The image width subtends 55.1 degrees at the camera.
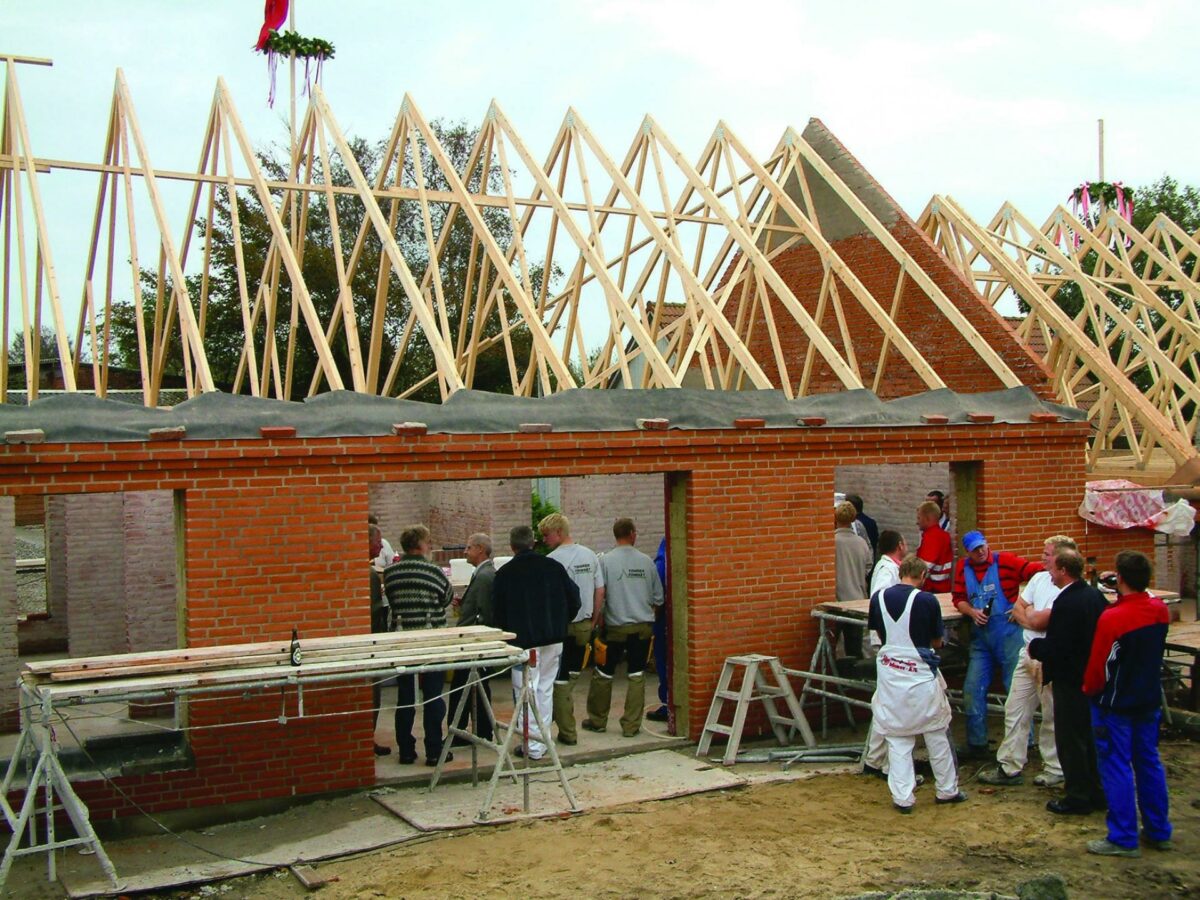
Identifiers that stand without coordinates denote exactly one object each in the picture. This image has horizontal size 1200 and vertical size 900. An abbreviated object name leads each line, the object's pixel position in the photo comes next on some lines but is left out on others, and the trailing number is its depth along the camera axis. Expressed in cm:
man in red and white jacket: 1041
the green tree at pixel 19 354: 2949
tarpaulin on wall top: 779
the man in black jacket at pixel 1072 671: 773
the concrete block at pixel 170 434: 788
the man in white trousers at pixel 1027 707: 831
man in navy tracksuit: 719
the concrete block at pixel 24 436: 740
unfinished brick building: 809
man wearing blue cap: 885
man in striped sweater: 913
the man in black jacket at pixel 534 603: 899
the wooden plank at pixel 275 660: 682
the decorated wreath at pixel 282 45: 1617
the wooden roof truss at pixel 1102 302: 1316
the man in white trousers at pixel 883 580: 872
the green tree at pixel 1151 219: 3328
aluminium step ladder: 929
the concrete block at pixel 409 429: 866
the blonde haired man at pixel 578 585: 965
